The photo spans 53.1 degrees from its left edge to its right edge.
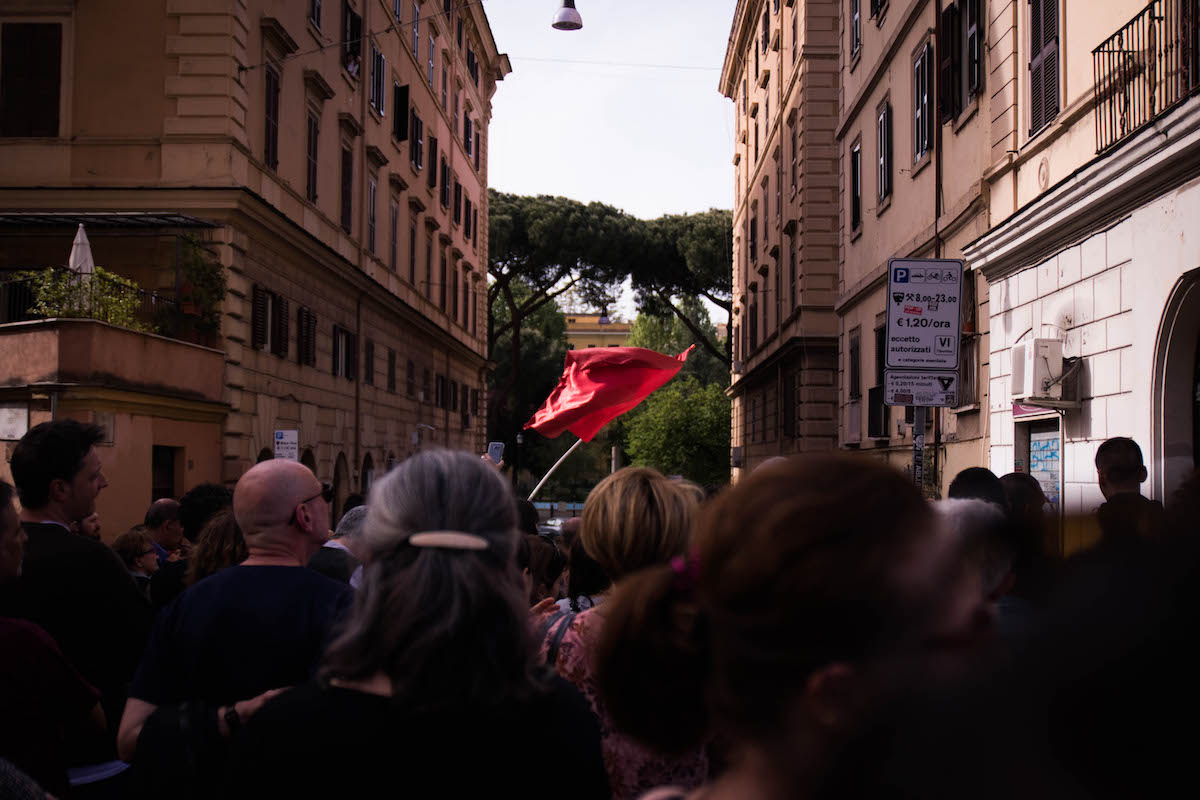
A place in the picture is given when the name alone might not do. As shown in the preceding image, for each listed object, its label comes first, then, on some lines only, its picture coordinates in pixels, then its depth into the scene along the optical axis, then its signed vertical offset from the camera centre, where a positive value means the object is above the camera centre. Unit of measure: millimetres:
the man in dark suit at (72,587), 4316 -491
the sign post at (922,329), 8117 +896
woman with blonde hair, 3230 -247
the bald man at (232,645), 3244 -522
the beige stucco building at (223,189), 18094 +4330
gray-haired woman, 2242 -449
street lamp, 22906 +8343
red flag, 10711 +627
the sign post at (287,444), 16312 +128
